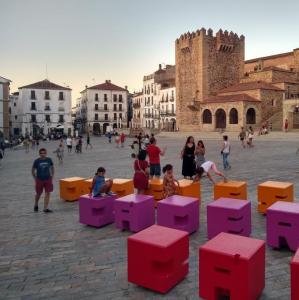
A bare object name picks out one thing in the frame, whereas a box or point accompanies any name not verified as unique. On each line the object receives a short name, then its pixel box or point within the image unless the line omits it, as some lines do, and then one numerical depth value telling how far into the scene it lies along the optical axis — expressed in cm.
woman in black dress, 1155
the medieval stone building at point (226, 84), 4481
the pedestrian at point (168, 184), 802
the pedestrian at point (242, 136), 2733
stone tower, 5359
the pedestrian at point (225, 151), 1520
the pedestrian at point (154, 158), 1189
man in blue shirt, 868
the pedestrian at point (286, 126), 3849
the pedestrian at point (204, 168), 973
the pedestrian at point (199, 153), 1319
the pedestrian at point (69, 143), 2858
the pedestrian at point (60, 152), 2055
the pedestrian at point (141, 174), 852
